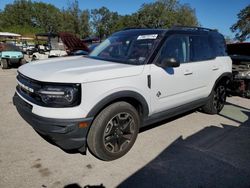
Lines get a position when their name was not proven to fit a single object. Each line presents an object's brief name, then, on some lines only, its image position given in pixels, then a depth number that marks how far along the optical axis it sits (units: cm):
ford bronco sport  283
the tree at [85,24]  5791
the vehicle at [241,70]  693
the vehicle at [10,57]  1321
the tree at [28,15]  7550
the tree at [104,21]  6488
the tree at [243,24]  3059
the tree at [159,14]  3819
